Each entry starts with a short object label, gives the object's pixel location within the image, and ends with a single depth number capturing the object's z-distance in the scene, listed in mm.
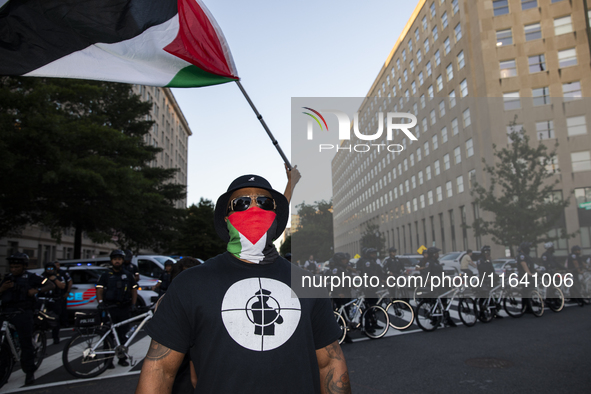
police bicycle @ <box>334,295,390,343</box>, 9570
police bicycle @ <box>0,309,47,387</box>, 6406
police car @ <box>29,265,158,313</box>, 13062
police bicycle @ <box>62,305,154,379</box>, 6691
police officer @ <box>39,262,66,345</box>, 10055
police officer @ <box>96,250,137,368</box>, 7848
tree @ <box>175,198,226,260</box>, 58219
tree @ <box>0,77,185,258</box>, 16078
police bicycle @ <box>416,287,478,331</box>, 10227
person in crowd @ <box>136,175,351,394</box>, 1832
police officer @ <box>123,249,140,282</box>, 9573
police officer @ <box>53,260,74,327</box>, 11242
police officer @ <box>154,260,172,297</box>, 10012
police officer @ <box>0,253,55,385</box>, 6656
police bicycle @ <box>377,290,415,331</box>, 10281
